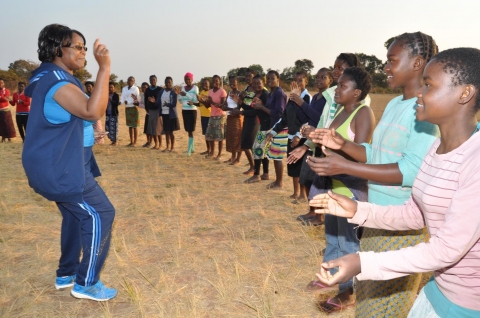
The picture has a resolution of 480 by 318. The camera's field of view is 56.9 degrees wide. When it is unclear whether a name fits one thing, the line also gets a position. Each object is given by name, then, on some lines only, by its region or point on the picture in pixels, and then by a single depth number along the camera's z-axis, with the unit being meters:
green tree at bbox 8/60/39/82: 37.89
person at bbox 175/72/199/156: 10.39
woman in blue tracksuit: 2.87
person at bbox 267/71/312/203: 5.95
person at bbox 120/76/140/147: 11.66
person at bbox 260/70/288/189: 7.06
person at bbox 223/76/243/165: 9.03
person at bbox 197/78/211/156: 10.62
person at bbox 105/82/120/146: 11.63
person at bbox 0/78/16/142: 11.39
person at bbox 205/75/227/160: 9.73
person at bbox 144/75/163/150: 11.05
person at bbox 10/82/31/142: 11.10
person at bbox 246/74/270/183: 7.55
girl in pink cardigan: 1.47
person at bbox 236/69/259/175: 8.11
